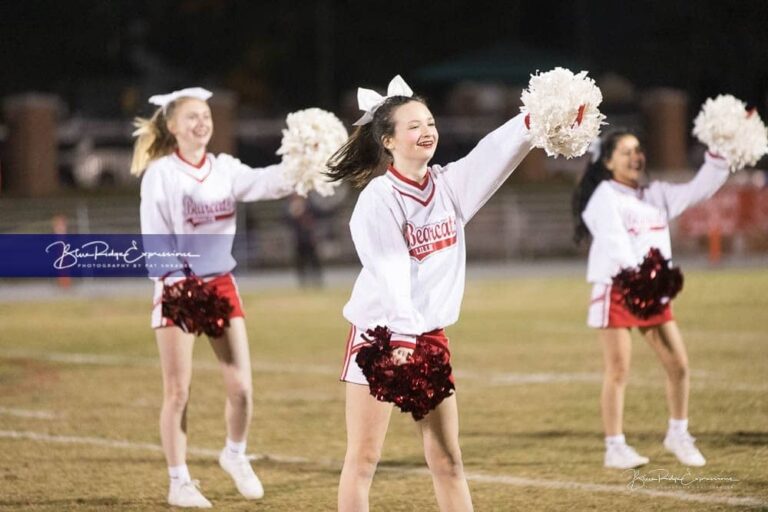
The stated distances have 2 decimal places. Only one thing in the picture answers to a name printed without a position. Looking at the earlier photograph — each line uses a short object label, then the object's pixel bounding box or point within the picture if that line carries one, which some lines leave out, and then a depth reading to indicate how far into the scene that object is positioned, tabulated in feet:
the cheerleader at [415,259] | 32.19
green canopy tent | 191.62
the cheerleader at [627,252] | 48.44
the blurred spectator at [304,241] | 143.95
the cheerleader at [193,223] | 44.45
